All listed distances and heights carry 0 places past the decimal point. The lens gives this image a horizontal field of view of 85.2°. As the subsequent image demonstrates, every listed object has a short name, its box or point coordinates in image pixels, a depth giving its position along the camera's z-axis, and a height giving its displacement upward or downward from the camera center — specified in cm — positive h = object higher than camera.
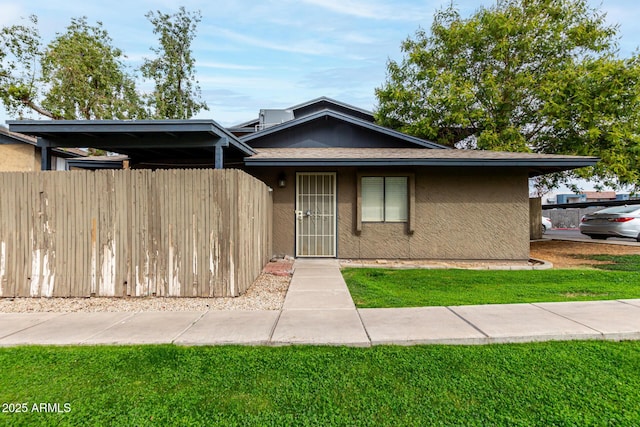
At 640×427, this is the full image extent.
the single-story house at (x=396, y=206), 899 +9
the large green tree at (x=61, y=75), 2245 +902
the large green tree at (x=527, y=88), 1151 +449
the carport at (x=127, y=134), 587 +140
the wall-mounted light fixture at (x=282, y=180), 908 +79
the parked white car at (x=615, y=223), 1345 -56
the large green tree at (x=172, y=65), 2542 +1087
